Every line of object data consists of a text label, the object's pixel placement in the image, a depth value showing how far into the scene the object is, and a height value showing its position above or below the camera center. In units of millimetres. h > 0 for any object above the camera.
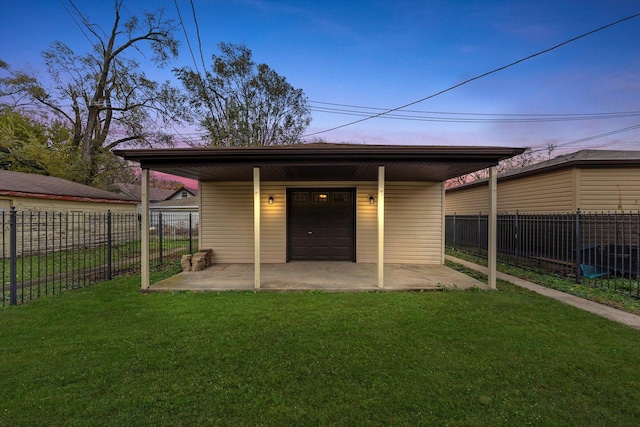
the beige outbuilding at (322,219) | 8438 -91
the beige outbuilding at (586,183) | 7309 +916
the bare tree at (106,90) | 17480 +8459
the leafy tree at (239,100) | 20797 +9003
